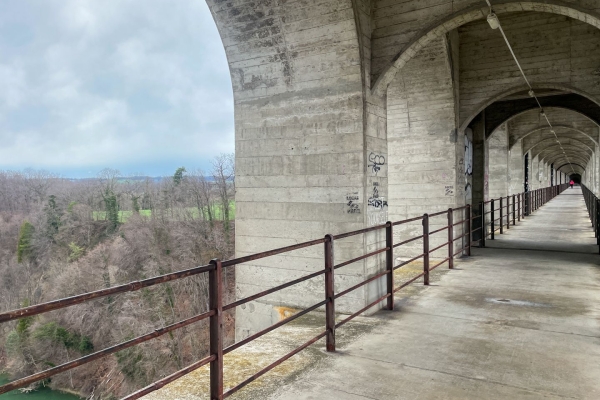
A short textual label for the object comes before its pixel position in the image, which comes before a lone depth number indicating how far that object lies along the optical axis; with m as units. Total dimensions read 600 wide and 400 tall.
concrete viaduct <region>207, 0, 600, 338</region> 5.84
